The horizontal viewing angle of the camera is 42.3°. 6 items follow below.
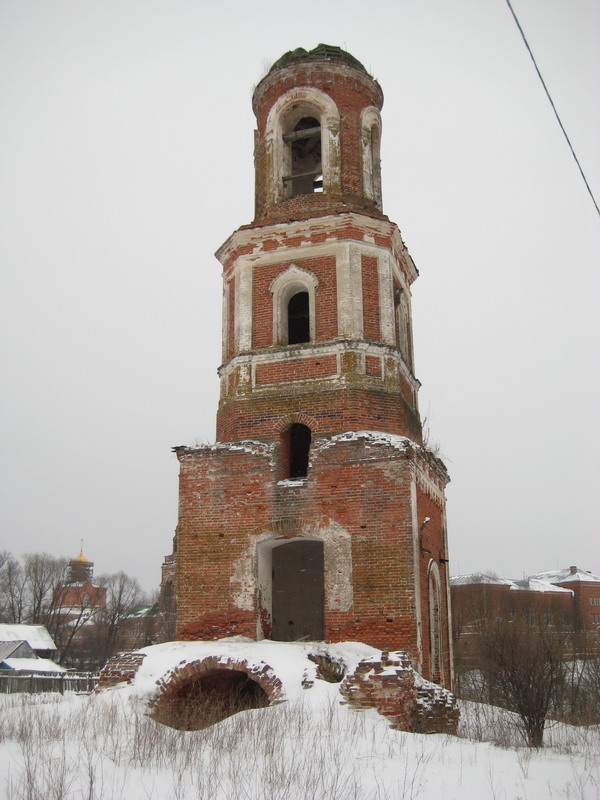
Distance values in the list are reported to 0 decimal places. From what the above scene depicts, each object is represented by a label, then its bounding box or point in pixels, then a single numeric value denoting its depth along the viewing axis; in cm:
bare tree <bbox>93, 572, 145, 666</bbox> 5122
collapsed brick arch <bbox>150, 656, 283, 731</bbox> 1011
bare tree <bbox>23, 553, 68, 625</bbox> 5480
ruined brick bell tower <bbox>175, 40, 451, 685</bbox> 1188
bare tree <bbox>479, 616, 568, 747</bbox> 1120
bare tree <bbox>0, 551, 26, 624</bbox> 5522
